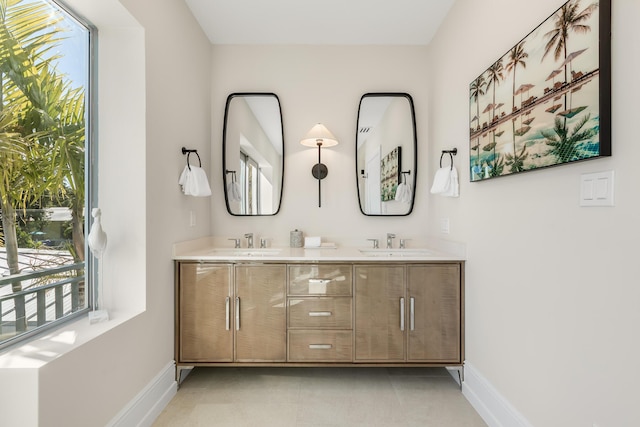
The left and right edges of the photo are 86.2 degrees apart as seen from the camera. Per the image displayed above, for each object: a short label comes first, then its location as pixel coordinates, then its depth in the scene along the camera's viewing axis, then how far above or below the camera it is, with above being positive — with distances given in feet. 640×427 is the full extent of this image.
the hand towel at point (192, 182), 7.41 +0.65
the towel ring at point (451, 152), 7.60 +1.34
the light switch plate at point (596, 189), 3.63 +0.25
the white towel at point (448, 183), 7.50 +0.64
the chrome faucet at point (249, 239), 9.04 -0.72
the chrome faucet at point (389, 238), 8.99 -0.70
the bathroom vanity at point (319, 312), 7.20 -2.13
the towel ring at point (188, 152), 7.56 +1.36
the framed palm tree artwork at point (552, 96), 3.65 +1.52
